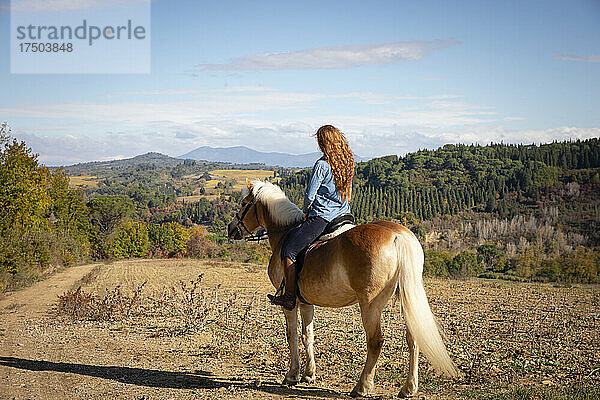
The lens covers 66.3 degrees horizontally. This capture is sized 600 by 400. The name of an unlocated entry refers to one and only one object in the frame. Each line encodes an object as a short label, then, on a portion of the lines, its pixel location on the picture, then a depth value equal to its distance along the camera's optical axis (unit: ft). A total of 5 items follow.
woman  19.06
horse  16.61
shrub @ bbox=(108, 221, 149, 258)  139.64
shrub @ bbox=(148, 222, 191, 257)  150.46
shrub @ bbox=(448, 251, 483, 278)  121.86
